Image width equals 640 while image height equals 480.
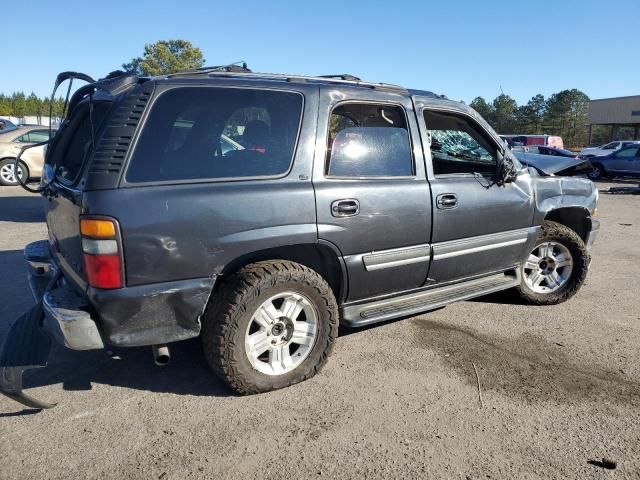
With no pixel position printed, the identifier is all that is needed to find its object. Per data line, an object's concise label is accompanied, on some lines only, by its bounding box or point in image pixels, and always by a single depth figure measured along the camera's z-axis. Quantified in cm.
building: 4728
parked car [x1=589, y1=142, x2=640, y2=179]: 1938
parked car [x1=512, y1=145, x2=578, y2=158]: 2166
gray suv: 270
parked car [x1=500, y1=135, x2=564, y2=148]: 3031
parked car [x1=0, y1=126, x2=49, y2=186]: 1229
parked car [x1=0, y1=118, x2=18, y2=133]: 2092
